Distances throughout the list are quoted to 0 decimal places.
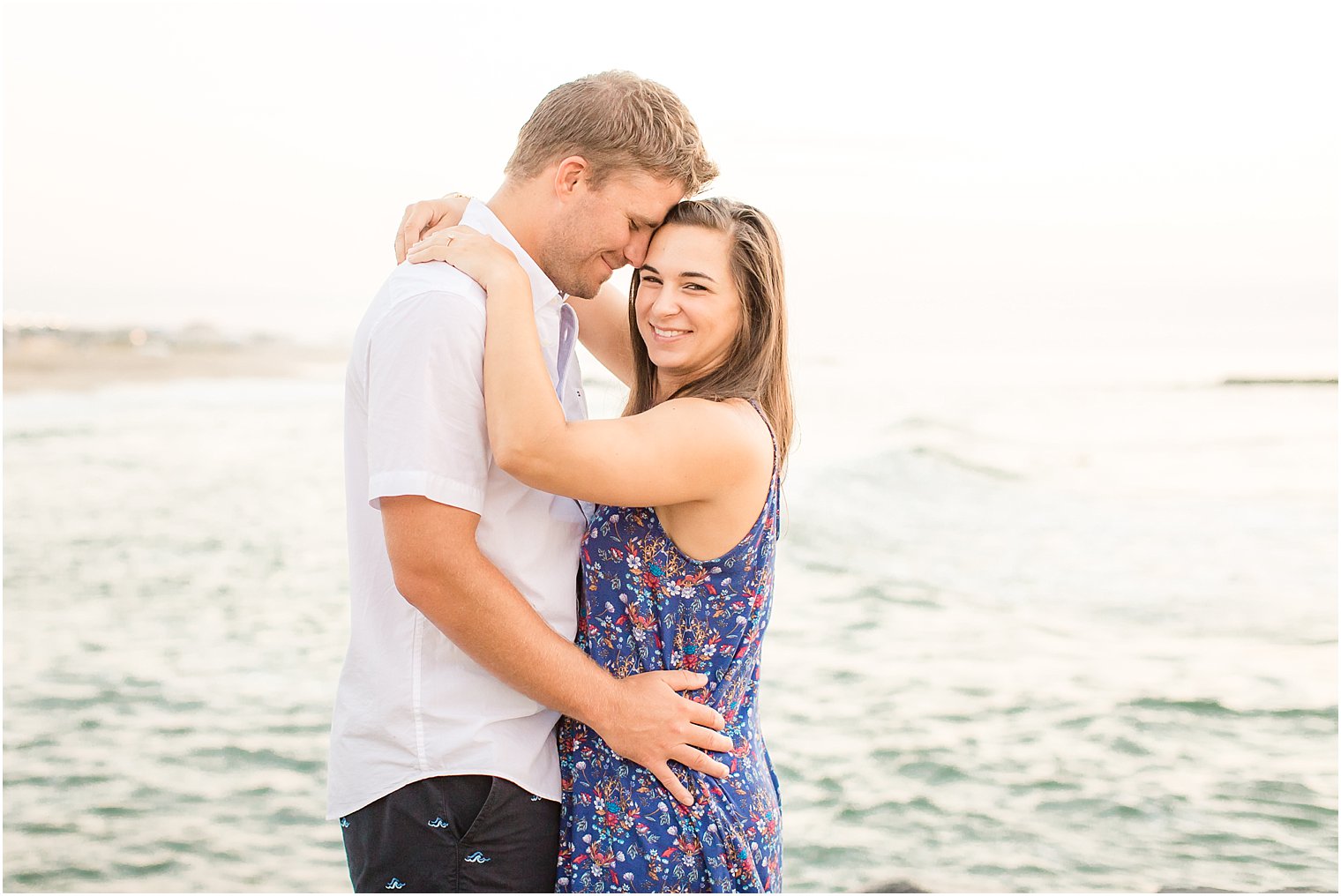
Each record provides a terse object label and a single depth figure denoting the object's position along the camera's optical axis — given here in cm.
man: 204
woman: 208
